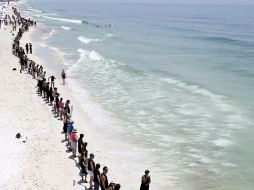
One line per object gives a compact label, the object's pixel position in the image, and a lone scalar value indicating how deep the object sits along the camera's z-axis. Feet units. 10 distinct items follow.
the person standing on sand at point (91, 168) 48.11
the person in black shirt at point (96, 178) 46.29
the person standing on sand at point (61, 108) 73.56
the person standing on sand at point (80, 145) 54.39
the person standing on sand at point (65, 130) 64.15
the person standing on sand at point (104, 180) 44.80
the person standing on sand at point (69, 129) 60.95
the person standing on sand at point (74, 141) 57.06
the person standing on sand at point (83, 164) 50.41
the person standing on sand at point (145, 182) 45.24
